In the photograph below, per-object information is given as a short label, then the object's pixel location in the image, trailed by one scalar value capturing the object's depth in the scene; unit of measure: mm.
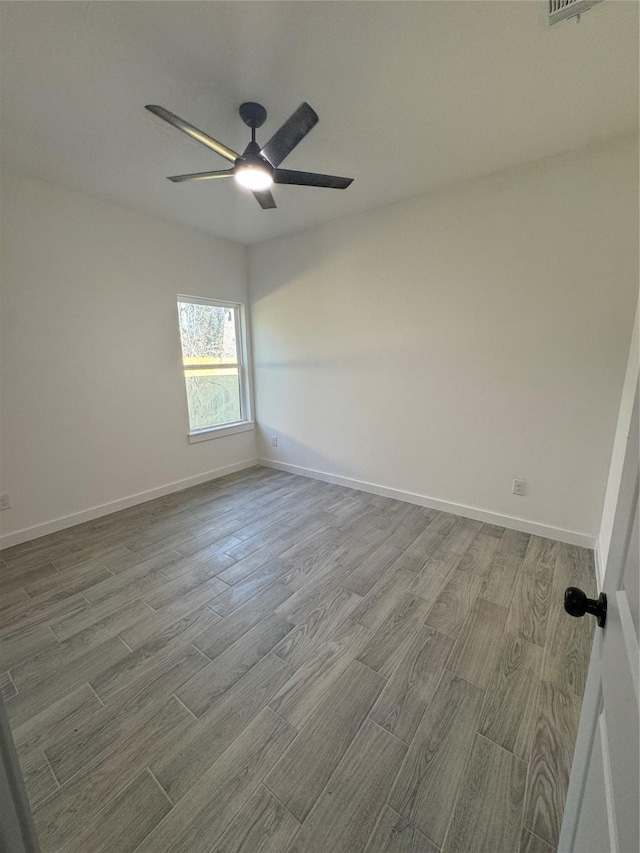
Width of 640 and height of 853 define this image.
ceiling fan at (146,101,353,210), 1479
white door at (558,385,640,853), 486
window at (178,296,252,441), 3672
